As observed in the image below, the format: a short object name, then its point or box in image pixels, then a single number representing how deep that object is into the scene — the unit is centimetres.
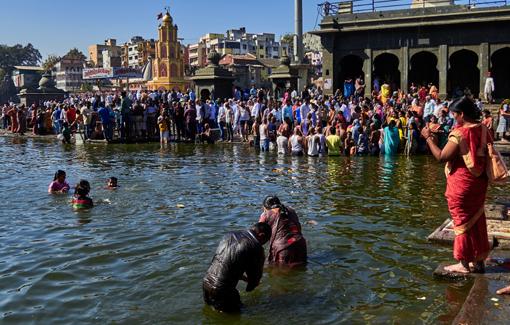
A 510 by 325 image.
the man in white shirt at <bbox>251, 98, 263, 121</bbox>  2478
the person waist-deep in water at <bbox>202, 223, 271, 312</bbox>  600
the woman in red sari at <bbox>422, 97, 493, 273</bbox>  621
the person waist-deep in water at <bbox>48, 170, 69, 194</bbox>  1342
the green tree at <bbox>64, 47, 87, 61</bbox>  14112
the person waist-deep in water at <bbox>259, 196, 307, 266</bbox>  764
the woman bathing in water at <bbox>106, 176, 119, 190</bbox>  1404
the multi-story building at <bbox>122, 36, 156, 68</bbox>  11769
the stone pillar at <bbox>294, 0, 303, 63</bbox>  4616
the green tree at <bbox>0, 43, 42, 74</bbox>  14775
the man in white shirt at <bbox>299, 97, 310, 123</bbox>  2289
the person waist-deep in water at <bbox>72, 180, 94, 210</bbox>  1180
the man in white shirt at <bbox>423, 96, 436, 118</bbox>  2148
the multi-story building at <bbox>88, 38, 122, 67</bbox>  14985
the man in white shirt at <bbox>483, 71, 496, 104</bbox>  2639
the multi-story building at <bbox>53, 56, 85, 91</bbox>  13388
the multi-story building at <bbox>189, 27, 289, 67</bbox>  12319
